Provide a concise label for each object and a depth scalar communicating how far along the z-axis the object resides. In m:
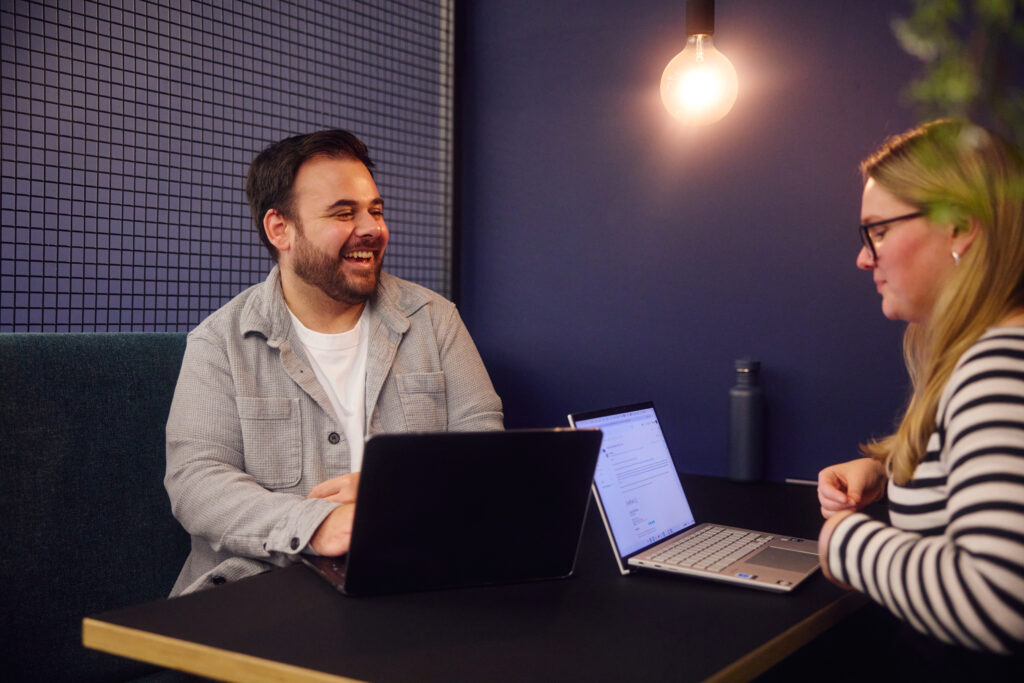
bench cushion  1.51
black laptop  1.00
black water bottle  2.13
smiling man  1.51
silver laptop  1.23
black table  0.88
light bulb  1.97
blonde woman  0.84
